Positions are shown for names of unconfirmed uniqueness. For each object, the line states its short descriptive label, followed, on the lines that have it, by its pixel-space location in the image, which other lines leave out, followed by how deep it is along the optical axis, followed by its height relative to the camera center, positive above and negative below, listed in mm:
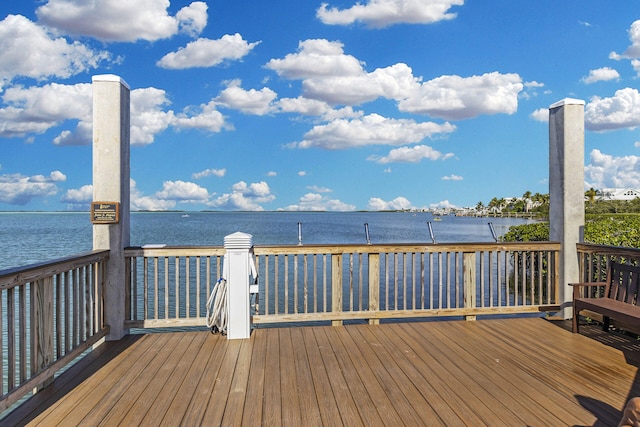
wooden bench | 3441 -871
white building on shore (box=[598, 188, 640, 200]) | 32023 +1798
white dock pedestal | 3799 -739
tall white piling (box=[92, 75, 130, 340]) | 3766 +360
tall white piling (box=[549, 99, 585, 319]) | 4551 +332
